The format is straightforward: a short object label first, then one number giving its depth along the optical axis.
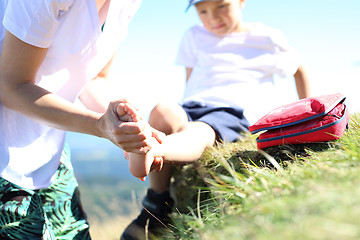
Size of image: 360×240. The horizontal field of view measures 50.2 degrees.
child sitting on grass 0.86
